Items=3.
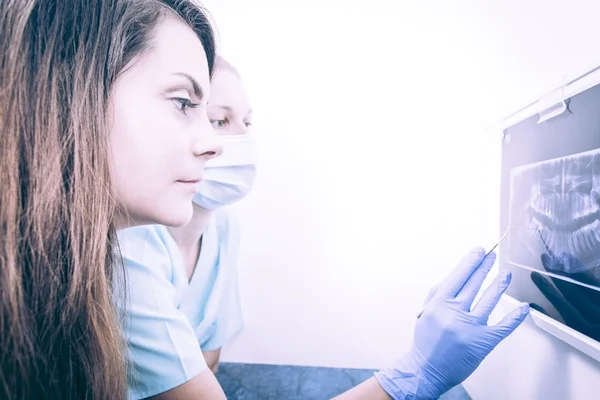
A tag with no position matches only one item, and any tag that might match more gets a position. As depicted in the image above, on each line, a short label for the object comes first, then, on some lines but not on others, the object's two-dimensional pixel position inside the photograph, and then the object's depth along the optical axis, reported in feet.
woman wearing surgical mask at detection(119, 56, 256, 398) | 2.34
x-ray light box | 1.81
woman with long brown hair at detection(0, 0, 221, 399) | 1.52
